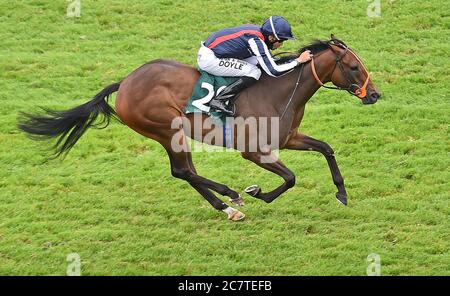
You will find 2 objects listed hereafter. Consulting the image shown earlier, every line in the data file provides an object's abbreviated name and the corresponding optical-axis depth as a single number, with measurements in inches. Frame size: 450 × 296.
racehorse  679.1
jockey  671.1
